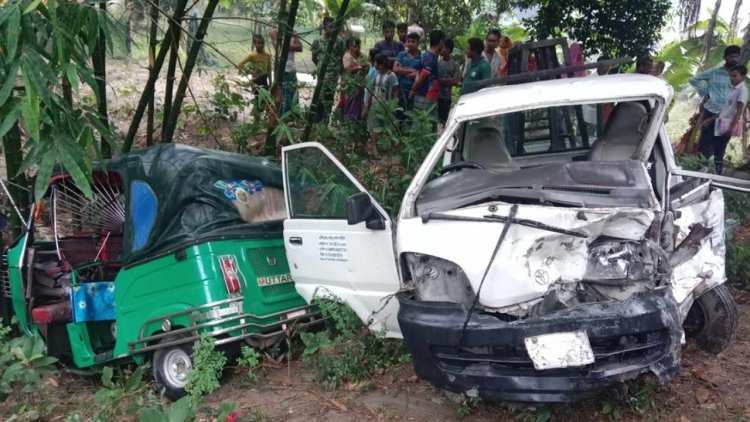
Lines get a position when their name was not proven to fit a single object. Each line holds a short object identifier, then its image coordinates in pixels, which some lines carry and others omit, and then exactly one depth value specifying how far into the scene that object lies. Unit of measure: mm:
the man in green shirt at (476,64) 9234
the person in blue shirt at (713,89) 9375
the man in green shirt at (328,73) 8039
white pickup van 3623
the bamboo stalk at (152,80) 6260
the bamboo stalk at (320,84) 7823
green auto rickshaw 5234
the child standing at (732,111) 9160
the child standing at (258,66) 7643
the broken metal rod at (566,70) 5105
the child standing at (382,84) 8719
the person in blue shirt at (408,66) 9750
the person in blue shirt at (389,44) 10348
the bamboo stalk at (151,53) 6918
